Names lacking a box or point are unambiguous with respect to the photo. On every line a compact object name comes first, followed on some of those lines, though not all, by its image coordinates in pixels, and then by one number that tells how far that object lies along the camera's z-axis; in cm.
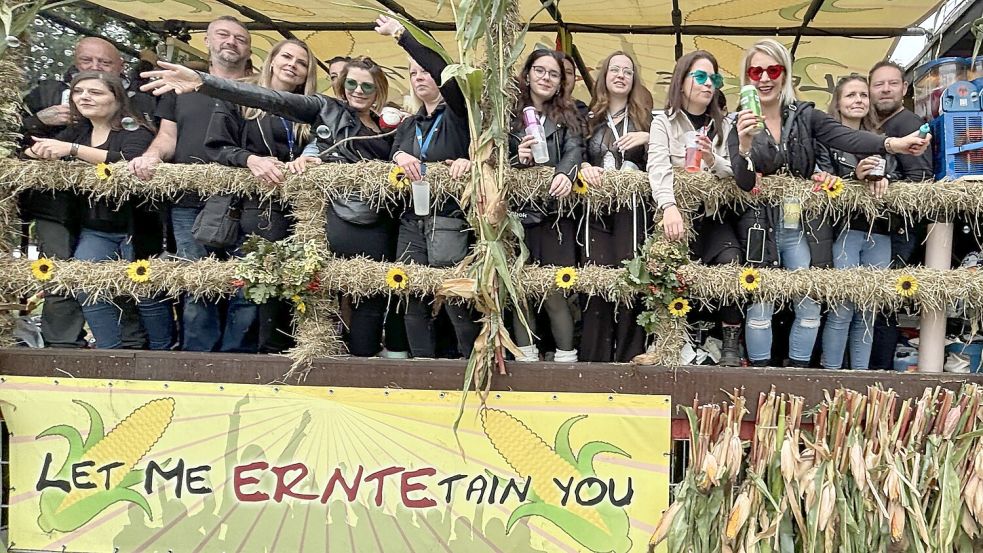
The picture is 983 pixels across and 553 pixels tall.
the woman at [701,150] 285
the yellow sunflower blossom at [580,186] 292
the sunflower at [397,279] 288
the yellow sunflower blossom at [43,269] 296
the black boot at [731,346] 309
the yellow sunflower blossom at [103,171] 299
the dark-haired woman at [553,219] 300
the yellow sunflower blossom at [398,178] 291
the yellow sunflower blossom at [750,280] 279
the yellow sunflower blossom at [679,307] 283
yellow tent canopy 557
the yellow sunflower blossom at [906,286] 279
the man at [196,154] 321
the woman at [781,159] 289
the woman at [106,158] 315
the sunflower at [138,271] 293
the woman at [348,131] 296
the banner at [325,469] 279
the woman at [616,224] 305
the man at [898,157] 320
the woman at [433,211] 293
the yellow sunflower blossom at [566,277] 285
